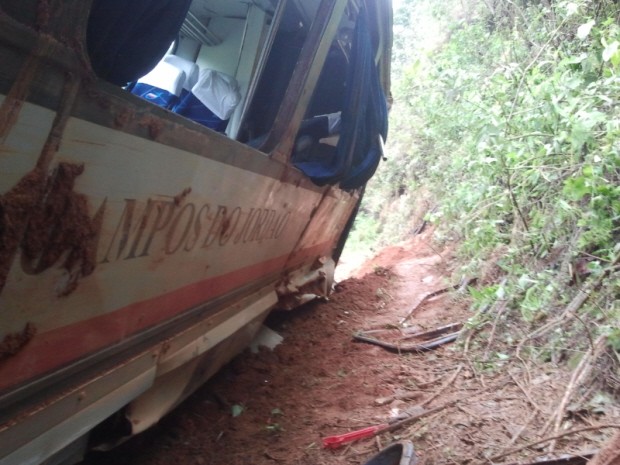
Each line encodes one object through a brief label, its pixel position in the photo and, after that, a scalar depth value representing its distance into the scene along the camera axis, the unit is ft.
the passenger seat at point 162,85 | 10.82
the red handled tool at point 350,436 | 9.04
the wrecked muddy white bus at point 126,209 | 3.51
